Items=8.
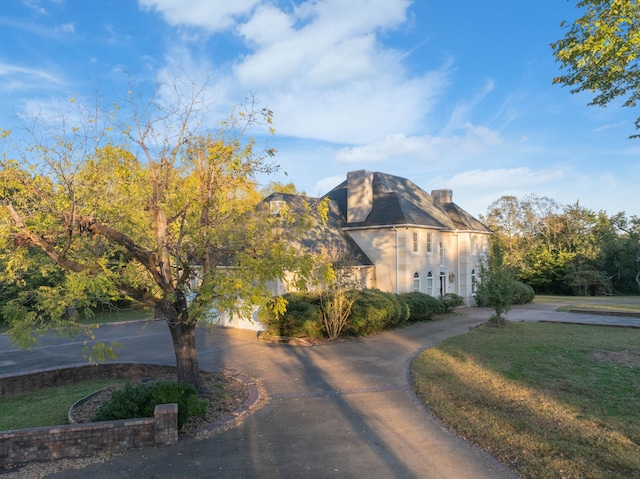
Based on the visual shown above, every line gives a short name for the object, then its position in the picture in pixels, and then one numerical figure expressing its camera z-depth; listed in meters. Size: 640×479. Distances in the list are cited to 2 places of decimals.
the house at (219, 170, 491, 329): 23.67
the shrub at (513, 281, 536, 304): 29.23
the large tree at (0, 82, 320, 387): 6.68
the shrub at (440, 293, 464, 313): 24.19
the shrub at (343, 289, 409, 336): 16.19
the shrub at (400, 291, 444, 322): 20.36
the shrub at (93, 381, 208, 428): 6.98
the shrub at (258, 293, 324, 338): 15.50
